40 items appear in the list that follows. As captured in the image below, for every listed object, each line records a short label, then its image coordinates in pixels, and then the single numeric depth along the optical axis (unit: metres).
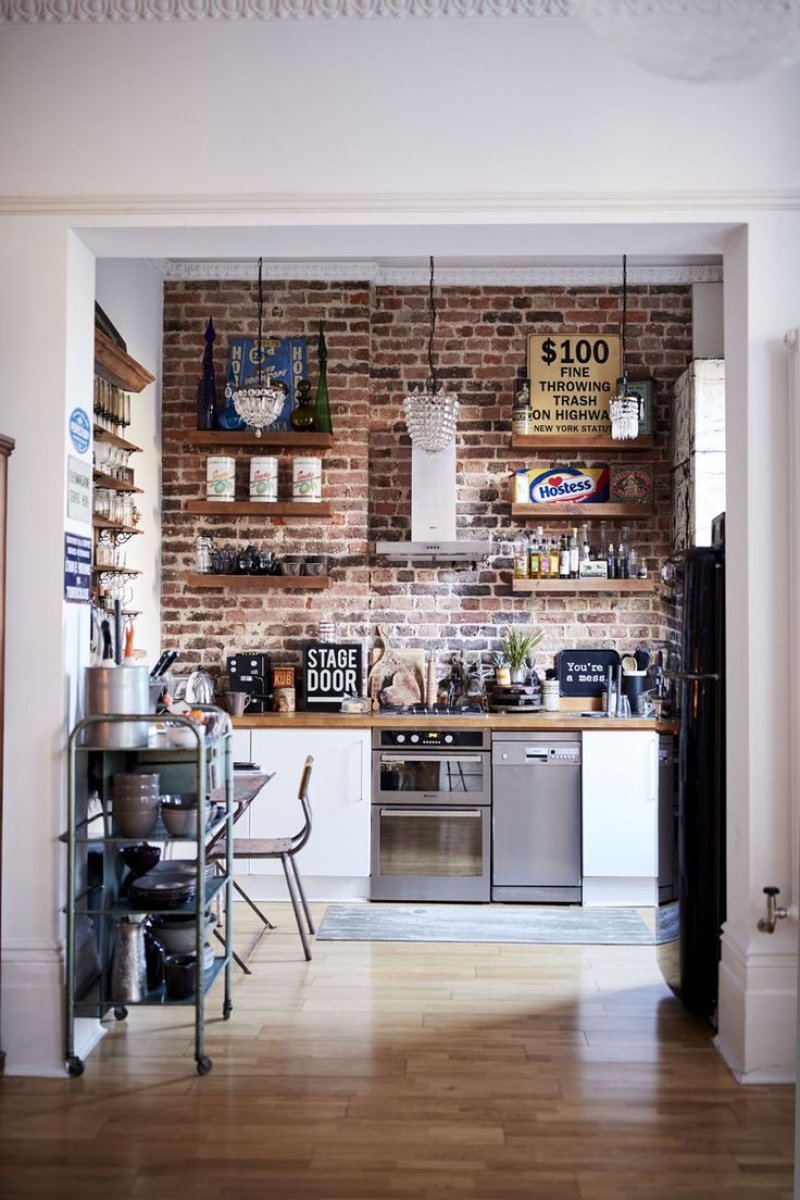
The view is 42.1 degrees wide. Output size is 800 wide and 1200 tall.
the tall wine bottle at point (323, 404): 6.08
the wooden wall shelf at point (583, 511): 6.06
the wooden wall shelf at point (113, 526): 4.77
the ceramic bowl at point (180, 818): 3.46
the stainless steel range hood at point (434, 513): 6.06
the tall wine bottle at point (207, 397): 6.09
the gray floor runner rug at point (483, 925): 4.84
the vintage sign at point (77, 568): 3.49
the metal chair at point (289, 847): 4.46
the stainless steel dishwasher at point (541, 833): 5.44
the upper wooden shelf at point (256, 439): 6.02
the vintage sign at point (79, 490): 3.52
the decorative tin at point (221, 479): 6.04
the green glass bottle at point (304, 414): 6.11
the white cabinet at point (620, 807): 5.41
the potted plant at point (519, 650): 6.15
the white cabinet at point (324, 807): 5.47
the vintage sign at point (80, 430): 3.54
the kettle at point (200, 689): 4.89
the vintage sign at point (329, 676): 6.06
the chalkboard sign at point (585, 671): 6.19
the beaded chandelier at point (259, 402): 5.12
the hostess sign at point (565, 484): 6.21
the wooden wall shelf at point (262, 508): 6.02
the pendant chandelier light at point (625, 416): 5.29
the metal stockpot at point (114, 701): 3.42
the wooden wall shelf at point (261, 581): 6.02
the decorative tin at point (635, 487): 6.18
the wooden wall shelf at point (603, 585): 6.04
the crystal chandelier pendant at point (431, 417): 5.22
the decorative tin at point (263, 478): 6.04
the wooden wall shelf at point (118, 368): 4.61
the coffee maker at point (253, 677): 6.06
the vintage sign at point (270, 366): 6.15
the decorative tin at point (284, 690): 6.01
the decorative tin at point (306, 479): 6.03
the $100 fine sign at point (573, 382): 6.19
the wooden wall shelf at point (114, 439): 4.77
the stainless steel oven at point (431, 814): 5.46
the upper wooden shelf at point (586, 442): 6.05
